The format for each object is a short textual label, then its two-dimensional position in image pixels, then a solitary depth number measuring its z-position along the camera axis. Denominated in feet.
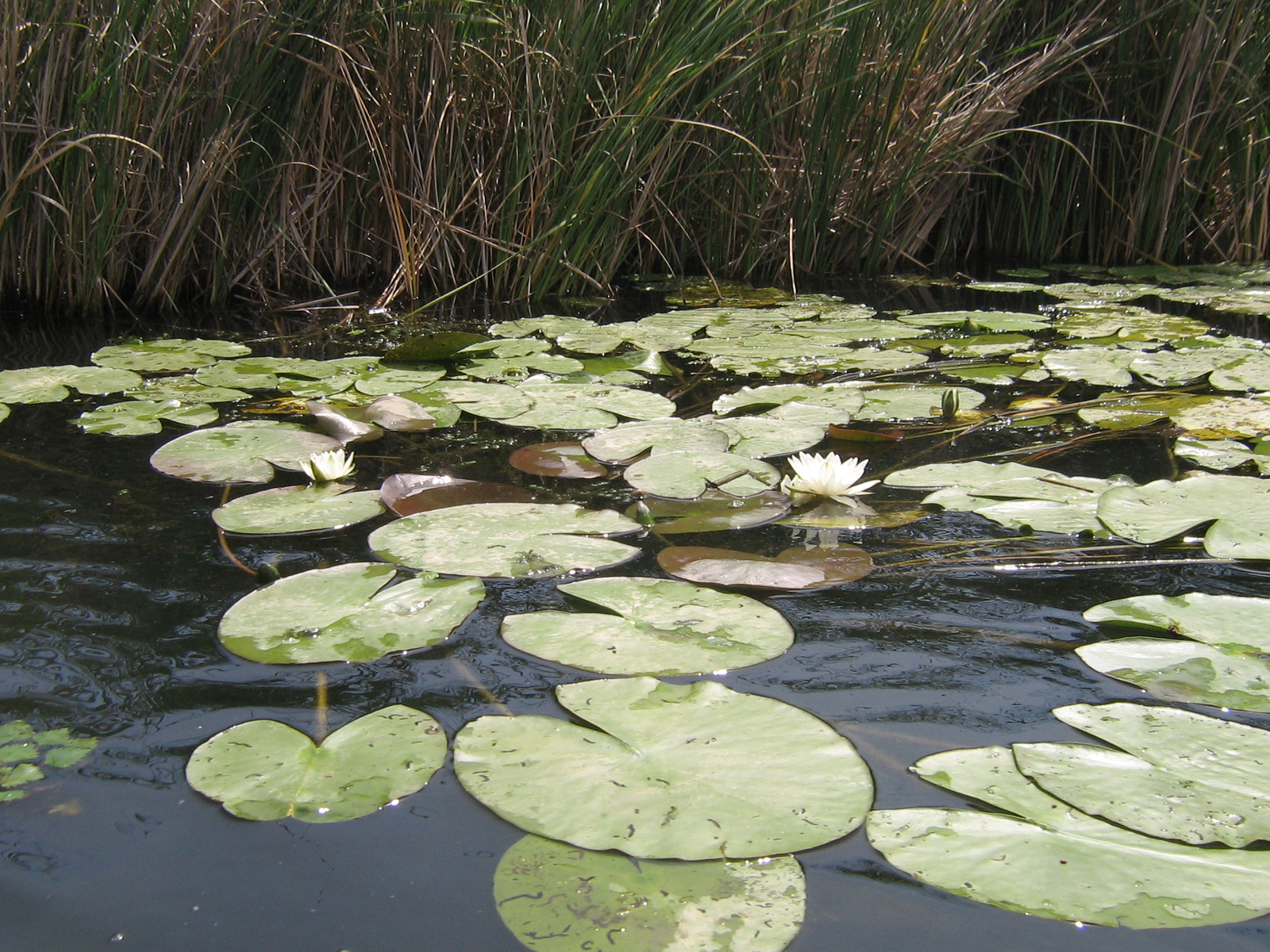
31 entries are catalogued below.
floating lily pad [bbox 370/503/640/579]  4.11
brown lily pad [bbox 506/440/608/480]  5.33
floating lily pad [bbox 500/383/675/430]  6.16
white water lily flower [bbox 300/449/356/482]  5.08
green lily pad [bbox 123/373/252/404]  6.70
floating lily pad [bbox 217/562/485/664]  3.44
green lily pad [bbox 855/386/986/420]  6.36
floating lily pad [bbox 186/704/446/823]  2.67
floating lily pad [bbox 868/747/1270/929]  2.27
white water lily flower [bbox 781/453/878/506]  4.77
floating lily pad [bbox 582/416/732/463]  5.57
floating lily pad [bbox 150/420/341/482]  5.20
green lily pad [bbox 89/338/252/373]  7.54
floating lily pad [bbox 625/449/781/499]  4.98
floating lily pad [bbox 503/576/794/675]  3.38
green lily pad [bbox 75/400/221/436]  5.98
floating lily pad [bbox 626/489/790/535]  4.59
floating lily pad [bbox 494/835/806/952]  2.20
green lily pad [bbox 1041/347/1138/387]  7.15
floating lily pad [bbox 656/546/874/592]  3.97
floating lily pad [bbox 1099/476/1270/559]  4.24
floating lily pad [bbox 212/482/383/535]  4.53
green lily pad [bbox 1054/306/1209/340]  8.75
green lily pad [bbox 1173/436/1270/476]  5.32
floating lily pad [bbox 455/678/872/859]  2.53
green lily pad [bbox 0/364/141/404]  6.65
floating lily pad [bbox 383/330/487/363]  7.66
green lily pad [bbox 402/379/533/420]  6.40
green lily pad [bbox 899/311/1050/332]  9.05
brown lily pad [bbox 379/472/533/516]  4.78
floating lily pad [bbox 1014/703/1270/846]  2.58
